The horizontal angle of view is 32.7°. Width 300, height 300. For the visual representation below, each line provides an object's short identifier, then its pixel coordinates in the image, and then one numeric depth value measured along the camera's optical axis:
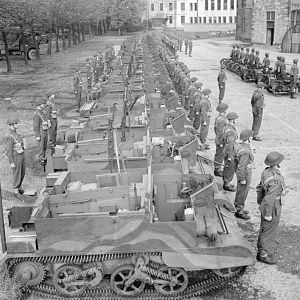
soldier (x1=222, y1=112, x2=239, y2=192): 11.02
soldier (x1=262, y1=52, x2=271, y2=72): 24.84
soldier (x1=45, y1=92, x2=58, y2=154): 14.46
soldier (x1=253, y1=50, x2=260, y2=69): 26.86
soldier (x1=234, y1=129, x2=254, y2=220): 9.64
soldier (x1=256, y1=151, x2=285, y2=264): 7.92
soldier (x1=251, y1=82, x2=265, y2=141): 15.34
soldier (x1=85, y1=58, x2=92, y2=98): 22.58
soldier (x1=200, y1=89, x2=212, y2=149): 14.22
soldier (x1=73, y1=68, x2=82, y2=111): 20.41
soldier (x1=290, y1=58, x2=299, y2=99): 21.00
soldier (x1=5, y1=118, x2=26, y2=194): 11.38
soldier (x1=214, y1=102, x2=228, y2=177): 12.09
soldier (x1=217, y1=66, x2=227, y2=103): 20.56
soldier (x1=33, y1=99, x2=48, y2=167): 13.38
